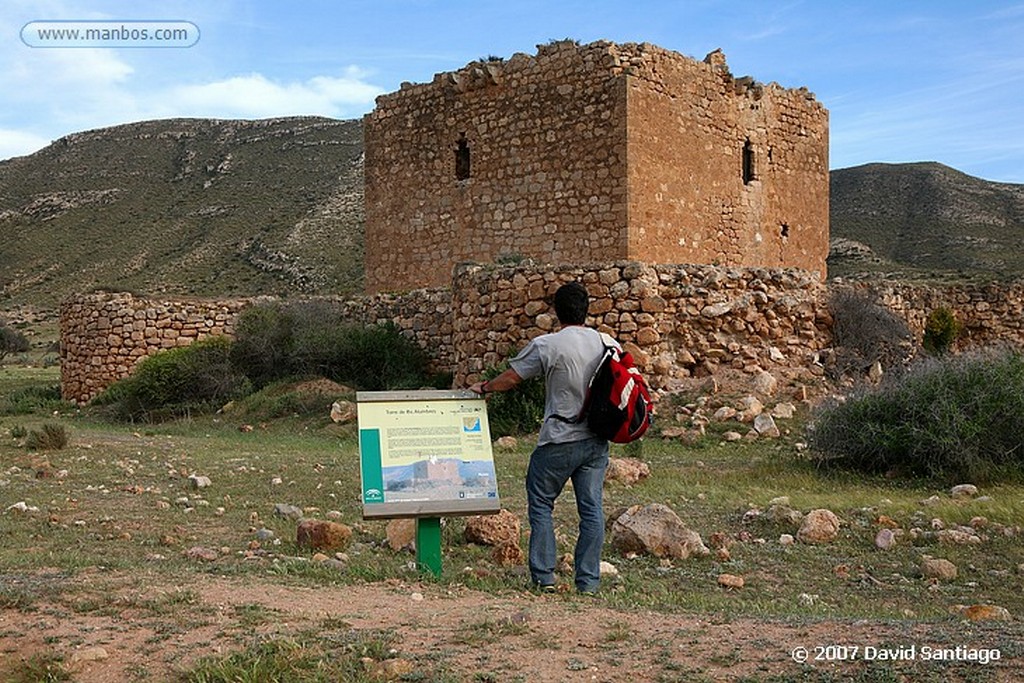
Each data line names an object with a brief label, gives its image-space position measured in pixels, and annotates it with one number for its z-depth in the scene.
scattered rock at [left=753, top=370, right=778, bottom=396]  11.29
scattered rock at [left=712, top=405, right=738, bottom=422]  10.58
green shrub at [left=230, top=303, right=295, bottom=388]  15.54
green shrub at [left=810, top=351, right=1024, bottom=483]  7.95
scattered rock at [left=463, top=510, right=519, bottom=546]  6.06
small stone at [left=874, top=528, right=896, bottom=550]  6.11
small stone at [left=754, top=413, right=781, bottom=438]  10.21
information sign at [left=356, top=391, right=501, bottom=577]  5.01
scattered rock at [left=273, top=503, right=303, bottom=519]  6.89
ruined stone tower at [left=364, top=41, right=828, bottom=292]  13.71
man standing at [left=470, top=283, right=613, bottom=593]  5.01
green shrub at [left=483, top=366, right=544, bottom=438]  11.05
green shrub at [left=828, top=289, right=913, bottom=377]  12.29
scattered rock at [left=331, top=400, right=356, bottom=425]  12.37
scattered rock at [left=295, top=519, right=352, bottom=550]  5.87
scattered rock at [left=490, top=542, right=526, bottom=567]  5.70
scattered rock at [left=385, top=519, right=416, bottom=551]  5.99
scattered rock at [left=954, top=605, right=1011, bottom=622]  4.43
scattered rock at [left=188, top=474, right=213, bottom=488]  8.04
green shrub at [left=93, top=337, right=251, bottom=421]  14.88
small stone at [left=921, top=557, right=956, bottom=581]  5.54
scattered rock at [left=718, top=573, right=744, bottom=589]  5.36
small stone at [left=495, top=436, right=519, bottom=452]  10.23
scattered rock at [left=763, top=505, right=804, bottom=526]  6.58
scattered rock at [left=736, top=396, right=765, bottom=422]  10.55
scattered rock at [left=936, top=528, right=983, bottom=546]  6.04
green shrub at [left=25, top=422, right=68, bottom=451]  10.18
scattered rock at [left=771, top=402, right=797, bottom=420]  10.65
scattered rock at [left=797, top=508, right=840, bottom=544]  6.30
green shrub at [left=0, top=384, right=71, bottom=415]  16.05
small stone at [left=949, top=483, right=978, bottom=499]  7.36
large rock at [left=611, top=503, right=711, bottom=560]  5.89
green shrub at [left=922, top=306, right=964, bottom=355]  14.91
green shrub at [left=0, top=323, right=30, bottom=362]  28.94
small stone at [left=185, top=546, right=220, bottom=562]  5.64
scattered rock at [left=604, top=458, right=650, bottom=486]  8.23
